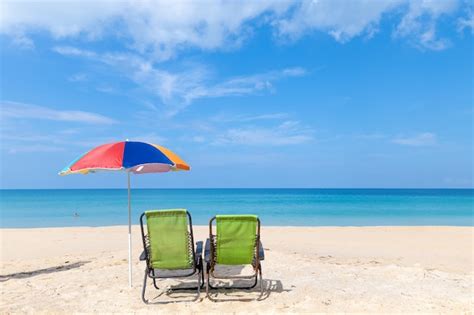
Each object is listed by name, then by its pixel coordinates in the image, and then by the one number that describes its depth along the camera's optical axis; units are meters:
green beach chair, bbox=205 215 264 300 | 4.34
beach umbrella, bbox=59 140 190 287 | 4.29
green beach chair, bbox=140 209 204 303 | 4.28
